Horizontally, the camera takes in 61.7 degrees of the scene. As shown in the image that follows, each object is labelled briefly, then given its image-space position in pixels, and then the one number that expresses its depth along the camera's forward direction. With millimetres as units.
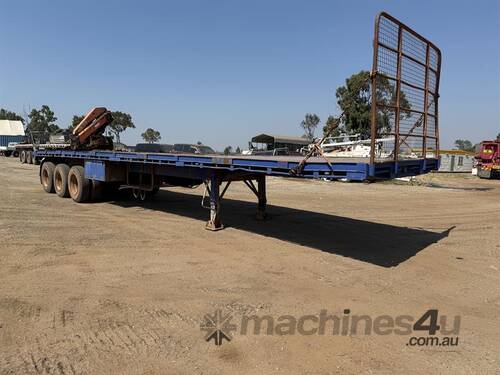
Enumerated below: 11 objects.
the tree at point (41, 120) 91062
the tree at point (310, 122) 94312
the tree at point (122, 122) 77562
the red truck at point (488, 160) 31344
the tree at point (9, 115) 108750
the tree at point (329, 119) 43678
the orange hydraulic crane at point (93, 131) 14094
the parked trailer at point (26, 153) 33969
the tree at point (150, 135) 99625
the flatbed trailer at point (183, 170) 6371
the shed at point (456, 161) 41125
